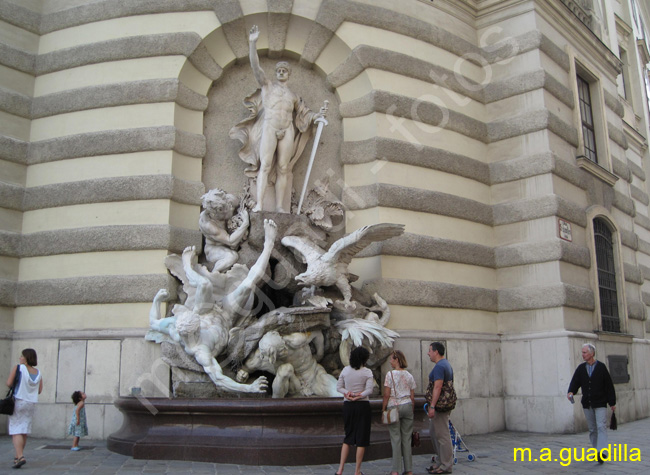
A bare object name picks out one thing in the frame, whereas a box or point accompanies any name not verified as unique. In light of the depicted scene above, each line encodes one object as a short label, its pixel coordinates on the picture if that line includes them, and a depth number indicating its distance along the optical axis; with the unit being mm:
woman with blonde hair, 7340
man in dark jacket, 8672
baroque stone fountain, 8438
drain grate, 9569
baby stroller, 8820
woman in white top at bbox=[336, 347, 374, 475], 7074
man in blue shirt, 7719
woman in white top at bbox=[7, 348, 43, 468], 7855
